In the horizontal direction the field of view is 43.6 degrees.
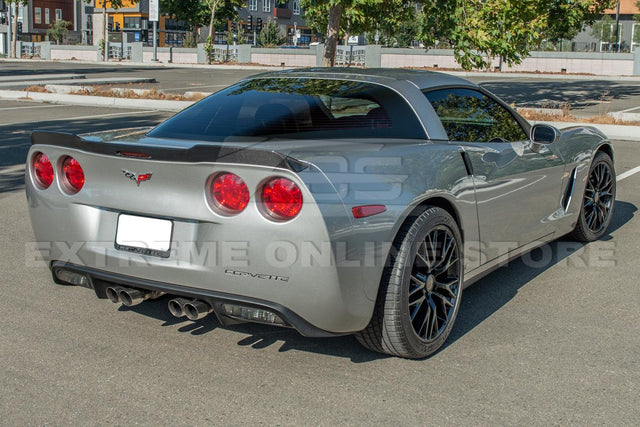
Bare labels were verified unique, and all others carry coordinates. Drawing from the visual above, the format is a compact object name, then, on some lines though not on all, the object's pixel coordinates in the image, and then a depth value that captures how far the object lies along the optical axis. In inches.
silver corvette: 136.9
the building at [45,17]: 3690.9
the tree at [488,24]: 702.5
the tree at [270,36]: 2817.4
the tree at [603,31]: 2517.5
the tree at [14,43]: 2572.6
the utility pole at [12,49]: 2615.7
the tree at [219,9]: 2218.3
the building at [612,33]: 2386.7
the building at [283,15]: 4076.0
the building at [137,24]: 3523.6
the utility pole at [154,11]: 2244.1
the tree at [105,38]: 2376.6
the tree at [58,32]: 3260.3
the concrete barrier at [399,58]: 1765.5
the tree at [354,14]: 727.1
